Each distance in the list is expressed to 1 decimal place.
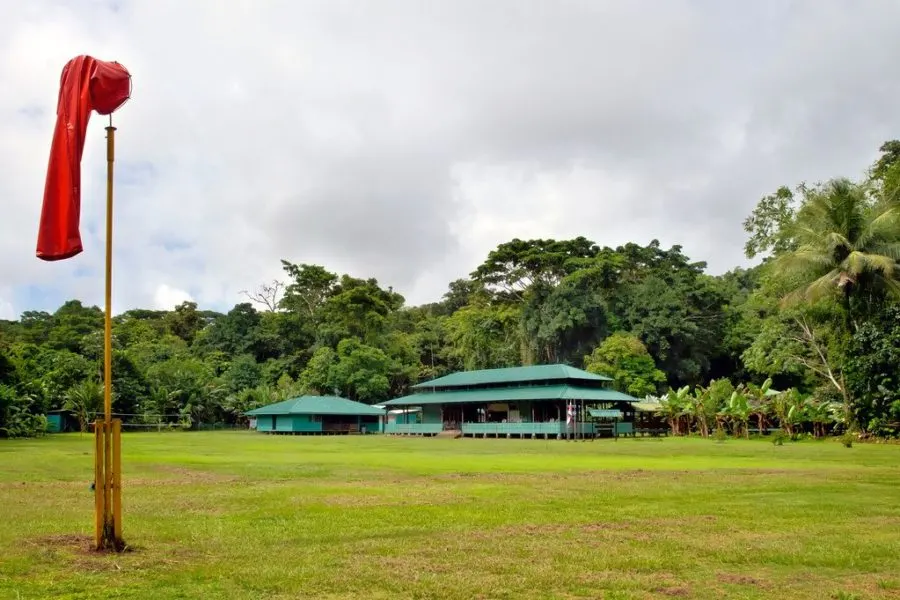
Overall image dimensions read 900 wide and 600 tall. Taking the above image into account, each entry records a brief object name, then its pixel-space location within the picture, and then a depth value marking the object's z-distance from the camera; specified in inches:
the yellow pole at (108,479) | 319.0
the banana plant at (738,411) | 1692.9
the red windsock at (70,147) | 331.3
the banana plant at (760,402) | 1758.1
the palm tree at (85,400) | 2352.4
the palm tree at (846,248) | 1343.5
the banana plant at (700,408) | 1849.2
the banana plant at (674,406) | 1950.1
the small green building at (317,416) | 2539.4
